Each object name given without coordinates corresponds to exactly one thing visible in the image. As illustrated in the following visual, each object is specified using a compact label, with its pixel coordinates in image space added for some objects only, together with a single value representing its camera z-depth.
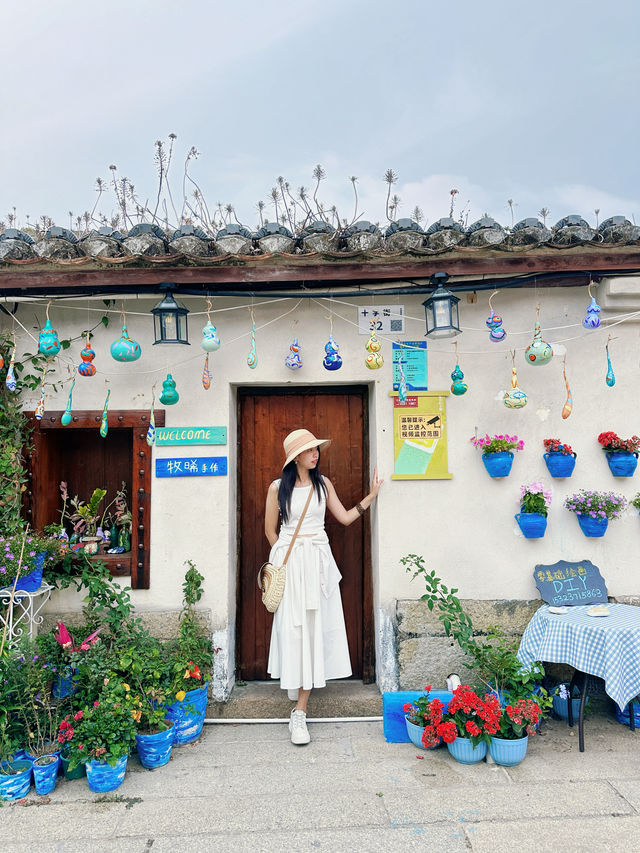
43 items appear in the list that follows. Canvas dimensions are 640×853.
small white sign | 4.62
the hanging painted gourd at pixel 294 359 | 4.40
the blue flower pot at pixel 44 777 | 3.27
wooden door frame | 4.76
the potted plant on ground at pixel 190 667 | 3.90
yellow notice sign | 4.52
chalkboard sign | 4.31
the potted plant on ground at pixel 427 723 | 3.54
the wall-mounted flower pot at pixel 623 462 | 4.41
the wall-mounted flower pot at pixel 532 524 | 4.34
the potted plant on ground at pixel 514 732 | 3.50
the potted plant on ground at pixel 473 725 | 3.51
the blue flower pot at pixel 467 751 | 3.54
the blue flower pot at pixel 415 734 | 3.78
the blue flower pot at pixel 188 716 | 3.91
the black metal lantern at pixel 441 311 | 4.10
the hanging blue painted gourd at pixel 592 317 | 4.08
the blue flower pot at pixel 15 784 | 3.22
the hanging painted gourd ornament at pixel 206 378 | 4.28
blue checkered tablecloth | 3.55
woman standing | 4.09
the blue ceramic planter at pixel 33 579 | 3.96
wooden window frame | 4.46
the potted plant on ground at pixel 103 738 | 3.29
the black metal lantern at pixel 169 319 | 4.11
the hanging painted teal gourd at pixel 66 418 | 4.36
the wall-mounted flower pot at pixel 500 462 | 4.35
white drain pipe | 4.29
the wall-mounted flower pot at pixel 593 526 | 4.34
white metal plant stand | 3.84
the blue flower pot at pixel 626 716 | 4.05
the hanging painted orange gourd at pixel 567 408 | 4.16
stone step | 4.37
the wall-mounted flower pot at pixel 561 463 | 4.38
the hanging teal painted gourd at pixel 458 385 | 4.28
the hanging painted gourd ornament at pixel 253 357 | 4.27
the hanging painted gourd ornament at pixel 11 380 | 4.14
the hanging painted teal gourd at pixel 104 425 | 4.38
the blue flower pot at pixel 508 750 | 3.50
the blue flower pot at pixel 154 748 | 3.55
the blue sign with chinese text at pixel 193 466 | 4.52
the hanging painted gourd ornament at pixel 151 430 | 4.39
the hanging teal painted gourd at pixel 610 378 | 4.25
